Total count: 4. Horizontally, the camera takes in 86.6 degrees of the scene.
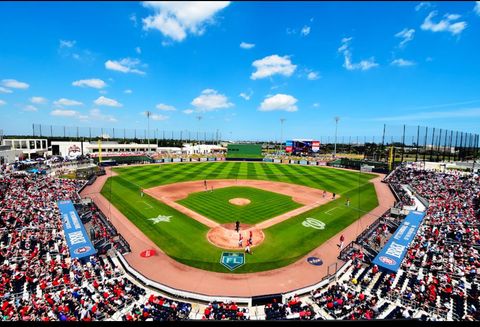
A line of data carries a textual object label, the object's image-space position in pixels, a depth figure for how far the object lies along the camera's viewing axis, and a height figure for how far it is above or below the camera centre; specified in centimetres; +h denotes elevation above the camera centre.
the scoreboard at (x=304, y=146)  11569 -136
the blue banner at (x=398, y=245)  1692 -739
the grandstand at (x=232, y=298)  1306 -841
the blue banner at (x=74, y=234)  1794 -767
